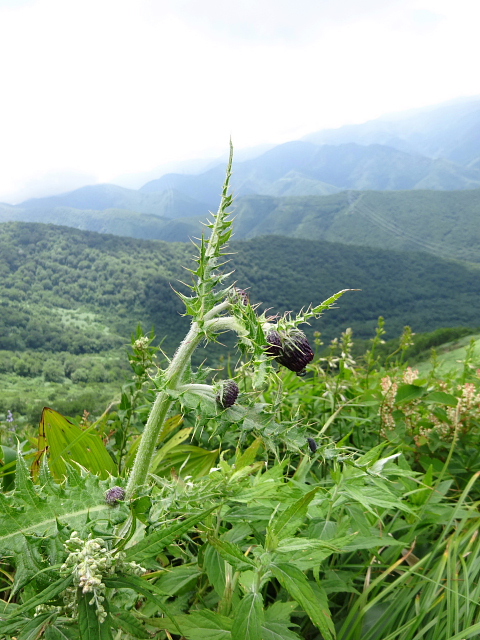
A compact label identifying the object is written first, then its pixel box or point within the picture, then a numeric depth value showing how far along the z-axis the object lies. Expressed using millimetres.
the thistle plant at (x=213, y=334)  422
